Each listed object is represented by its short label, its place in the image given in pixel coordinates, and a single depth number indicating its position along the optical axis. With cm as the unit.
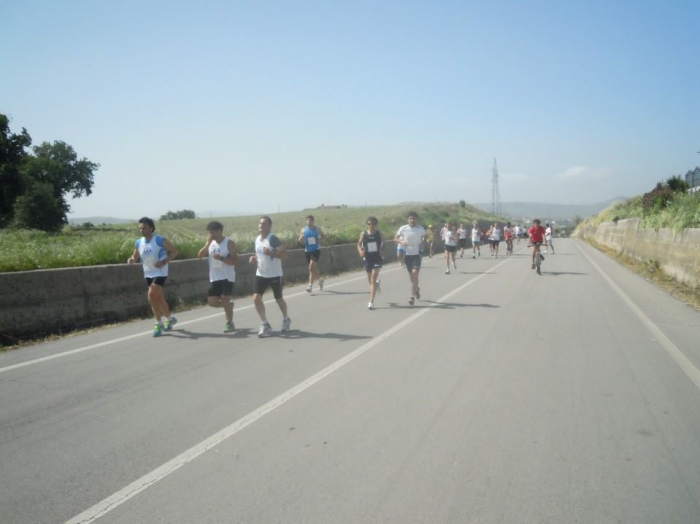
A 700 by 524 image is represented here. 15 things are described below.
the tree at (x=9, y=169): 5197
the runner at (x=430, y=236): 2787
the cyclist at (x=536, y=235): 1988
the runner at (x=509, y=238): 3253
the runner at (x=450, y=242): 2091
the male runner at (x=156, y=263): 881
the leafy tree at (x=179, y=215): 11249
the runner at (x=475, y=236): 2964
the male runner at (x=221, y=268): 887
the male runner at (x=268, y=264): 880
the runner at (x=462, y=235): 2805
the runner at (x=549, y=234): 3279
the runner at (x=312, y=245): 1449
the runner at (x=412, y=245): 1198
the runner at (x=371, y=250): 1171
